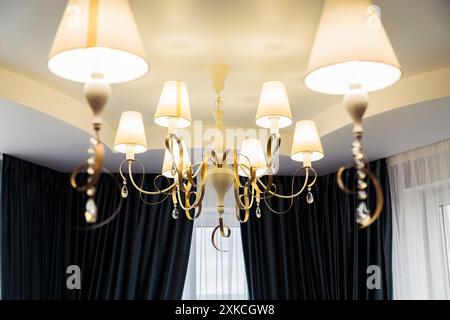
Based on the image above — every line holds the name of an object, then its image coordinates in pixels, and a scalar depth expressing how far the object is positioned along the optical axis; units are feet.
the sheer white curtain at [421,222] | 12.04
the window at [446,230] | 11.90
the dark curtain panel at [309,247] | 14.25
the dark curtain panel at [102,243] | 13.82
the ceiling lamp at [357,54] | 4.24
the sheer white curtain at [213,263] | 14.65
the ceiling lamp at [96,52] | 4.23
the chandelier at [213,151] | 7.97
